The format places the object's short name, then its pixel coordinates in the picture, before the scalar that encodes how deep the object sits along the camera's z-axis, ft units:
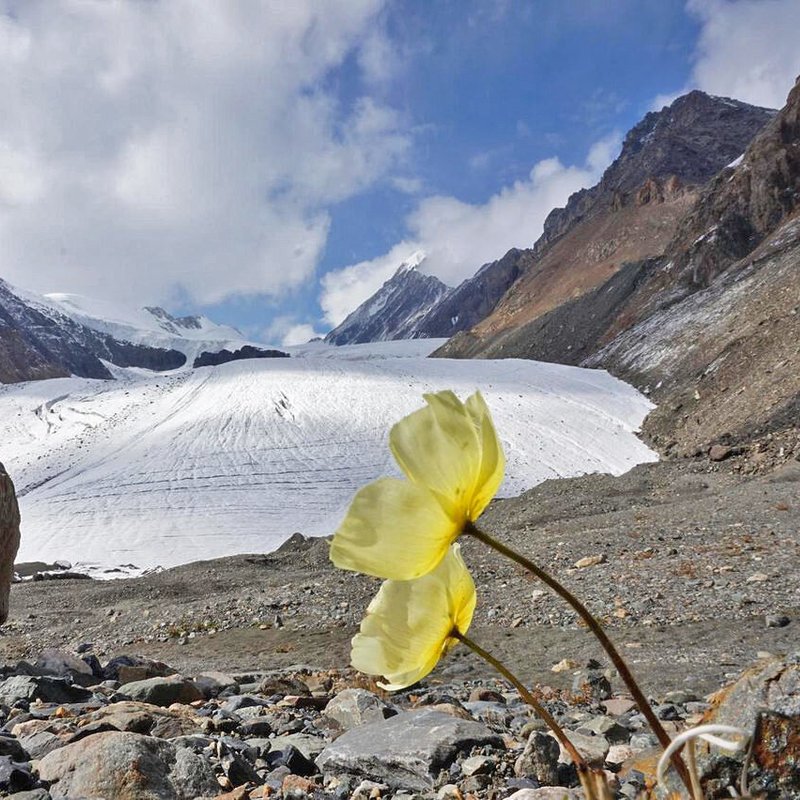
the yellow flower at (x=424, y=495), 1.99
